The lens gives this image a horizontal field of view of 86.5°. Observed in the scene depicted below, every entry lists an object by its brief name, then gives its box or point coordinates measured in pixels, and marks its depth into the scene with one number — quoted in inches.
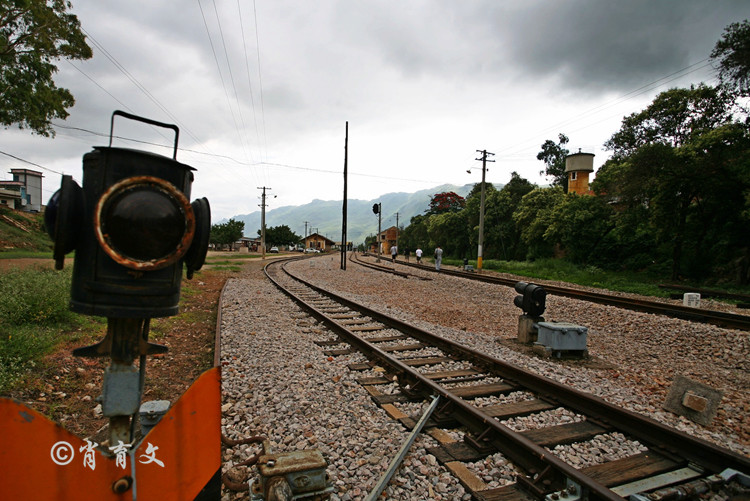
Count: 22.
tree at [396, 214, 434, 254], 2321.6
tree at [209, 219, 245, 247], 3154.5
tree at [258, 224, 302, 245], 3826.3
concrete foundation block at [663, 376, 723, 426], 140.1
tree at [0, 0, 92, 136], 558.8
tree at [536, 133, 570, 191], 2178.2
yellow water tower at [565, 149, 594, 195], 1605.6
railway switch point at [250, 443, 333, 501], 78.7
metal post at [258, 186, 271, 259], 1423.0
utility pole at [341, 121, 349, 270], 900.3
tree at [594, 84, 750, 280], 660.7
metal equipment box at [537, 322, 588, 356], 218.1
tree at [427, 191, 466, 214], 2566.4
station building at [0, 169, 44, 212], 2102.1
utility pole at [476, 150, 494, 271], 930.7
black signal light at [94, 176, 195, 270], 52.9
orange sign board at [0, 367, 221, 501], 49.3
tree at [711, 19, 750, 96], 652.1
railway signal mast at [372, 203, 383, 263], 1092.2
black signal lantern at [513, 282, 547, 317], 246.7
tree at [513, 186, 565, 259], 1144.8
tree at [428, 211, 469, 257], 1704.0
